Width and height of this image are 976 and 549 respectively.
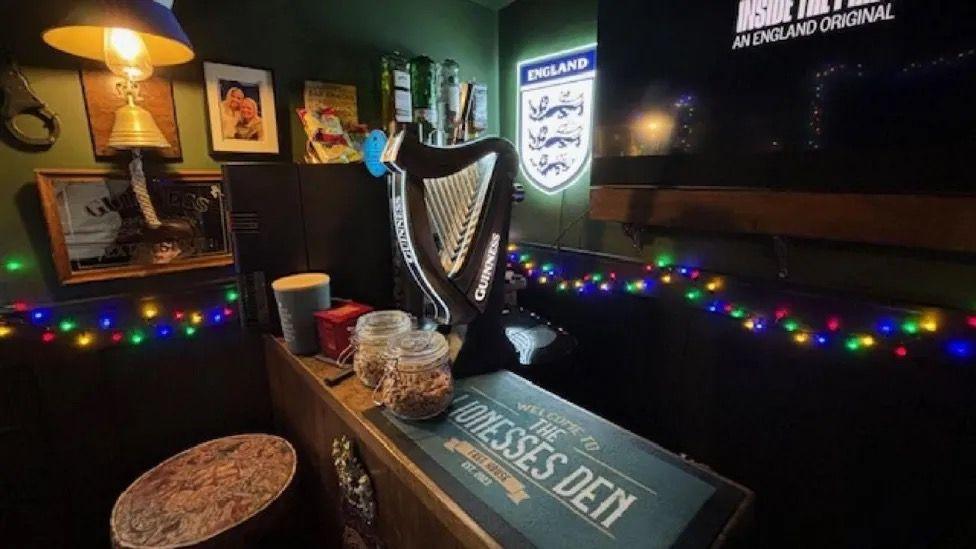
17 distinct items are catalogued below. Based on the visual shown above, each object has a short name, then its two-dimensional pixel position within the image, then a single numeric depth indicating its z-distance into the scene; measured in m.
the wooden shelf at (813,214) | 1.11
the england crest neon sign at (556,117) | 2.16
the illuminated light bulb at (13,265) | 1.46
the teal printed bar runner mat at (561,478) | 0.67
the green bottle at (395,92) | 2.07
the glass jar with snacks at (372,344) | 1.13
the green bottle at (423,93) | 2.16
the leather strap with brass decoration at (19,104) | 1.40
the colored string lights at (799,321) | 1.25
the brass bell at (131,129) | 1.52
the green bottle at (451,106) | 2.23
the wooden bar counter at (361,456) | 0.76
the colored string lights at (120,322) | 1.49
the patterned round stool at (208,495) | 1.15
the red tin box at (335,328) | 1.29
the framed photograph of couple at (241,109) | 1.75
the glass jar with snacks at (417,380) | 0.97
